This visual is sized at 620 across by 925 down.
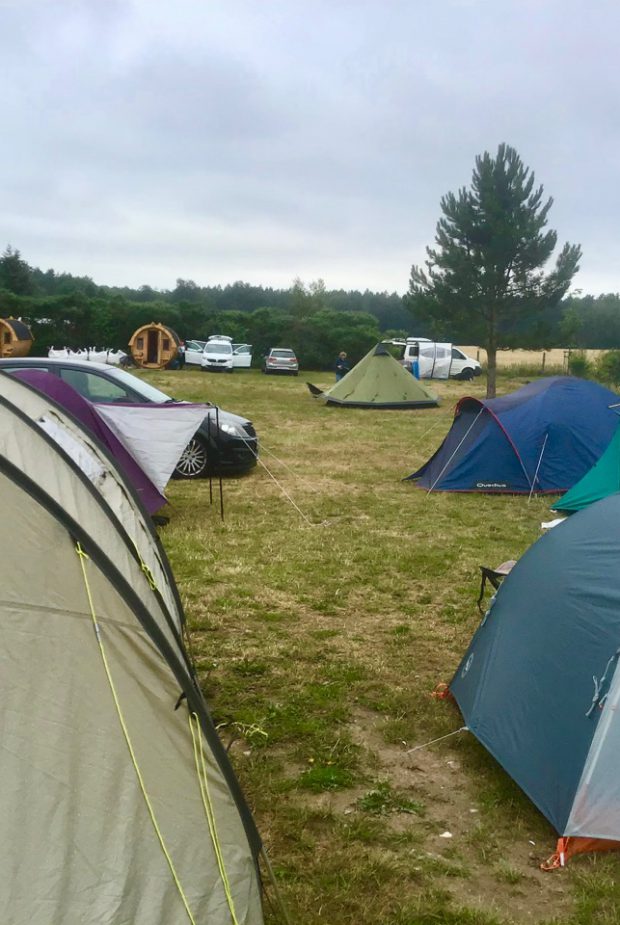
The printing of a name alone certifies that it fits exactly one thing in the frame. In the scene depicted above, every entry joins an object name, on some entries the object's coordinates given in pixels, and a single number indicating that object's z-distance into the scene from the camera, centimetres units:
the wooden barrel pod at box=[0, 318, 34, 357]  3528
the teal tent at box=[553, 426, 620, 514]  963
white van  3478
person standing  2819
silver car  3588
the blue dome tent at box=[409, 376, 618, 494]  1119
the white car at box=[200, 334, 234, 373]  3522
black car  1015
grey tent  257
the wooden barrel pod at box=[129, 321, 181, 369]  3706
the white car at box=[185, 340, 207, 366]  3712
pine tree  2694
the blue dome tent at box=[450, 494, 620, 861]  363
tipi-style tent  2245
